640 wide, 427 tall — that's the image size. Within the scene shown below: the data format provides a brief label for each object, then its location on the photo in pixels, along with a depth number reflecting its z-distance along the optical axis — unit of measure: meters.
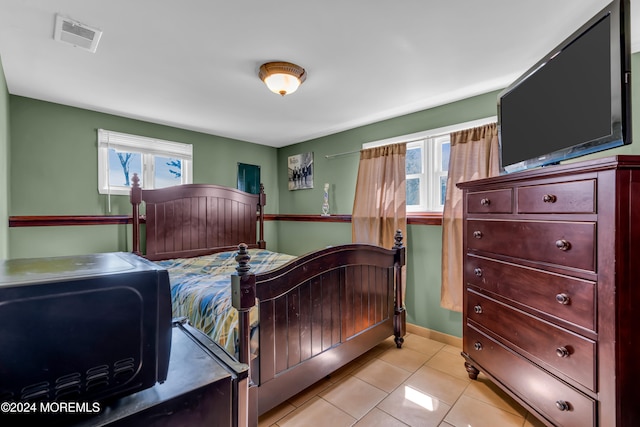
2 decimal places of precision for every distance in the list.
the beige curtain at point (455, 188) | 2.42
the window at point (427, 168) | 2.86
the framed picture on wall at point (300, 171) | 4.09
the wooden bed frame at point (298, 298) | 1.57
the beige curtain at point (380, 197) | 2.97
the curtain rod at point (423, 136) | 2.52
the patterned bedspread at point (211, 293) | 1.64
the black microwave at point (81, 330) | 0.51
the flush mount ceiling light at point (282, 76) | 2.04
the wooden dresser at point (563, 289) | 1.14
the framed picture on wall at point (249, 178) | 4.14
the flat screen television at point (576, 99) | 1.18
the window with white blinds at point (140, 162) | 3.03
